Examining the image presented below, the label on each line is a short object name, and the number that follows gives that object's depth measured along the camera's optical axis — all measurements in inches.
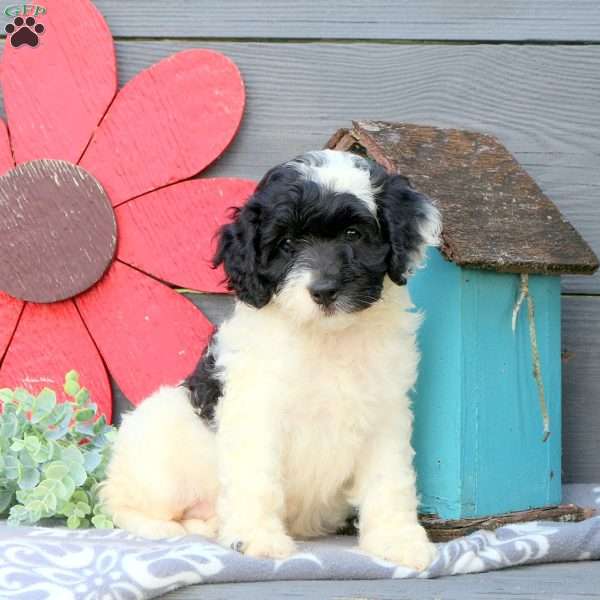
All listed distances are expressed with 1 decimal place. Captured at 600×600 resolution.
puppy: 108.7
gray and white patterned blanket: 94.6
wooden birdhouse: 120.0
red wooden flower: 150.6
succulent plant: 126.5
